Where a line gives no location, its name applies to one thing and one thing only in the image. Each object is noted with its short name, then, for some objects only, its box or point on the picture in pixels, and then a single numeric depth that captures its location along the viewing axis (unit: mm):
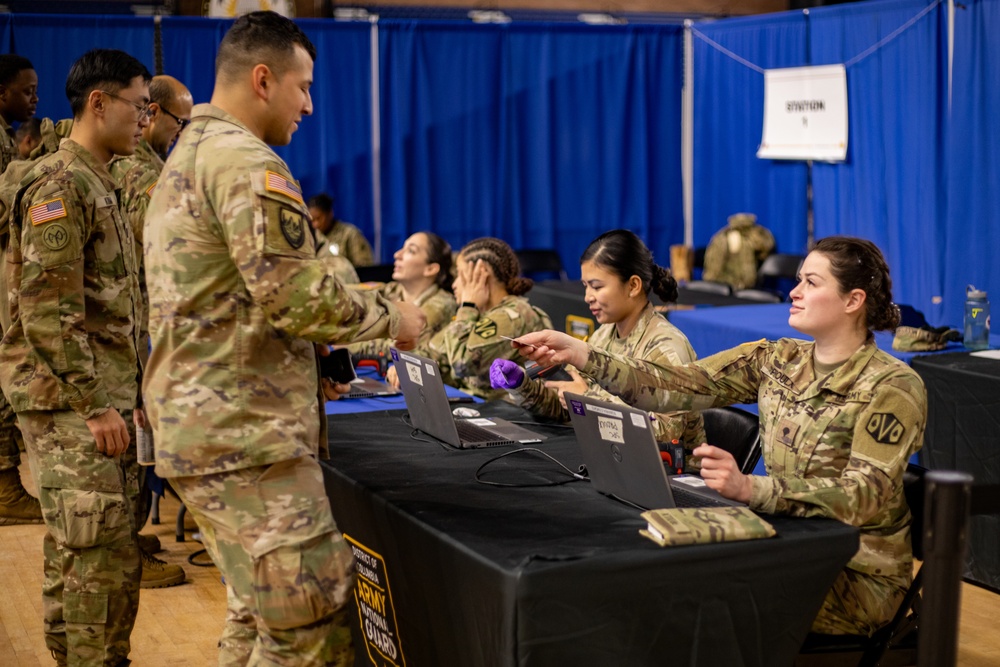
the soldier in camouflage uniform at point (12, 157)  4777
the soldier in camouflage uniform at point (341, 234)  8172
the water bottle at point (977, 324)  4449
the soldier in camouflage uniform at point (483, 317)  4195
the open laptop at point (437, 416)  2912
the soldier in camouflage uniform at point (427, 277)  4797
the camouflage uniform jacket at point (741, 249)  8547
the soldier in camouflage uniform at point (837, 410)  2283
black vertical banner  2594
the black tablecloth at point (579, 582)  1972
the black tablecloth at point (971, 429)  3818
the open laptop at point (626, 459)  2207
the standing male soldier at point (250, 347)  2012
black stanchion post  1712
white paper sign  8047
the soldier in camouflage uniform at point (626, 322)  3176
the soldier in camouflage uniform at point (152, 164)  3846
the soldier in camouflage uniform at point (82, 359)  2758
